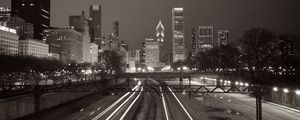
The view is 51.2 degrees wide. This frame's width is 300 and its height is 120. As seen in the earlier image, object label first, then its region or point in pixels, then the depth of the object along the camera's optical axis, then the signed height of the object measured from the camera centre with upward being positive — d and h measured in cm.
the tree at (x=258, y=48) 10362 +702
